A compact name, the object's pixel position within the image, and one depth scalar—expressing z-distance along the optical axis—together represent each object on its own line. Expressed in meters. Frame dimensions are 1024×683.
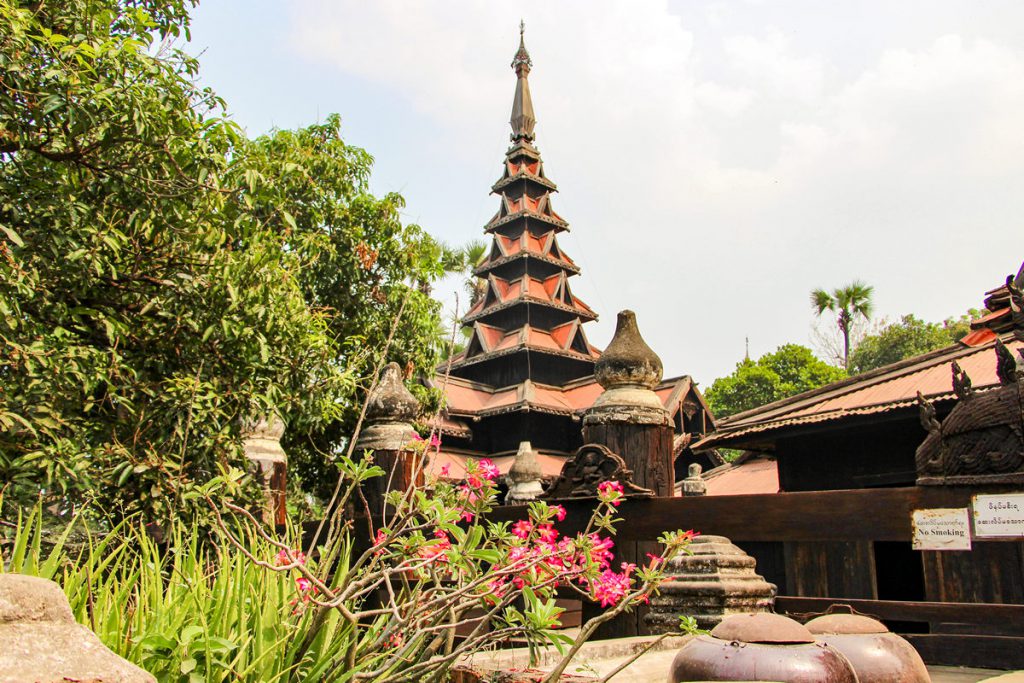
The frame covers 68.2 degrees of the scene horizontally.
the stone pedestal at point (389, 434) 5.56
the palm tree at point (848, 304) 38.84
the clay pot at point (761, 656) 2.62
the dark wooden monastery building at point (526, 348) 22.66
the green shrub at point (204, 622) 2.33
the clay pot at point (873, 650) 2.91
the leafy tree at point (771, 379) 33.97
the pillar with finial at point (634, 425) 4.34
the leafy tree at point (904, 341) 33.94
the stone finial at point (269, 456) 6.43
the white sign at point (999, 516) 3.11
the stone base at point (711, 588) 4.00
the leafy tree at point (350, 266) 11.78
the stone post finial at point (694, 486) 11.95
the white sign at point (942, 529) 3.22
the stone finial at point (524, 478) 9.20
